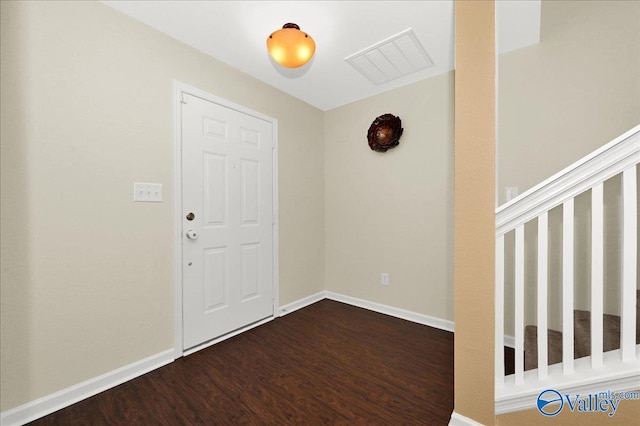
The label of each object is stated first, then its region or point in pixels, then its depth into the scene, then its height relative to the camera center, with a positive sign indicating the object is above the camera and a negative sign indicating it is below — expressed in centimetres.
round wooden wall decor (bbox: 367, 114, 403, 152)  268 +84
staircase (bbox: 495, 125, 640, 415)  98 -35
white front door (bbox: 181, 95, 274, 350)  205 -6
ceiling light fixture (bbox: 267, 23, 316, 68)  157 +103
